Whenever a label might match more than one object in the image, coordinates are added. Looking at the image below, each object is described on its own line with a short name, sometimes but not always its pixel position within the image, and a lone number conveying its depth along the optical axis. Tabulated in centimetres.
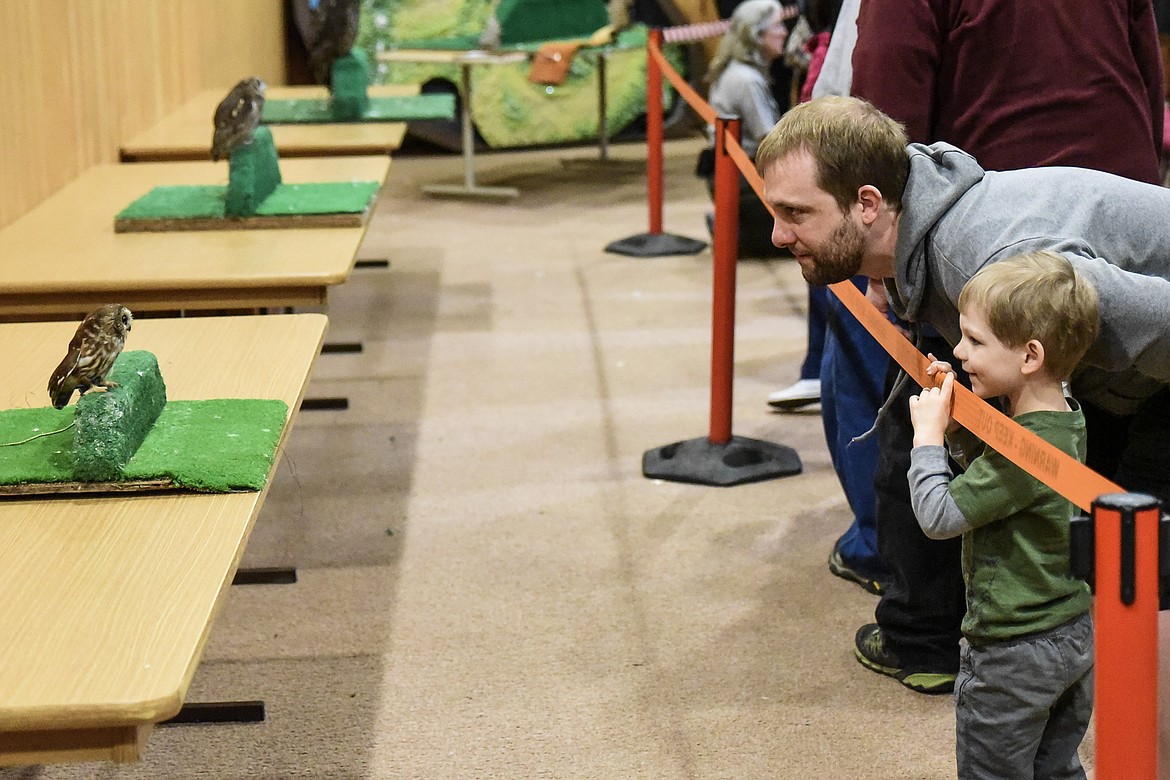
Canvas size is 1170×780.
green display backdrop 874
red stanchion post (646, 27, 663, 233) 634
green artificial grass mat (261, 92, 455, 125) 512
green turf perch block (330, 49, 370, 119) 513
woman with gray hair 579
